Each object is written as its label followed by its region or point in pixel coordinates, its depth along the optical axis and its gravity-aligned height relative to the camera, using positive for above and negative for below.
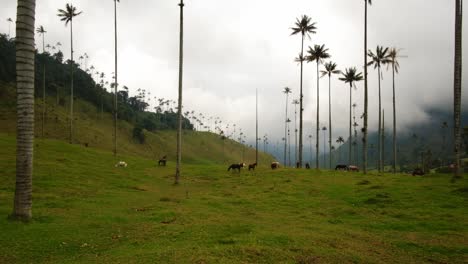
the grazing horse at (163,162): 58.51 -3.09
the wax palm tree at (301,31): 64.38 +22.37
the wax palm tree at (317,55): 63.38 +17.29
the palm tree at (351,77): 64.79 +13.30
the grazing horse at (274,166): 60.33 -3.86
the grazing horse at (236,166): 53.10 -3.42
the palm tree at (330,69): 68.19 +15.49
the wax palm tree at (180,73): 37.72 +8.46
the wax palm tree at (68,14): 70.51 +27.71
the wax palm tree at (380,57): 59.54 +15.78
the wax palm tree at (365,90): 51.47 +8.45
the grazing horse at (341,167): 66.76 -4.42
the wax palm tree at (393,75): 59.96 +13.40
